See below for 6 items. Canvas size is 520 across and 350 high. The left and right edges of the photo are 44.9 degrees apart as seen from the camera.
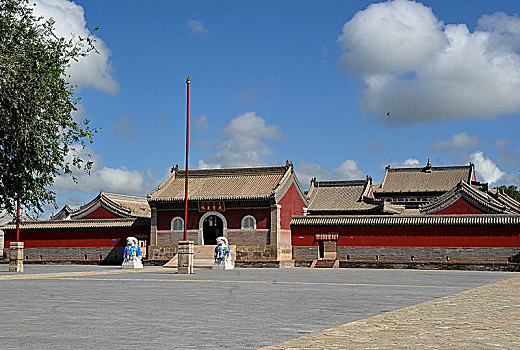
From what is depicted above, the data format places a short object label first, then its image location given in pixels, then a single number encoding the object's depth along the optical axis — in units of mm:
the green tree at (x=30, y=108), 17516
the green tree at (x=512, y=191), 89175
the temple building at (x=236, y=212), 39250
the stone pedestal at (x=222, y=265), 34500
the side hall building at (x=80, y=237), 43125
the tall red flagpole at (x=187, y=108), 31328
